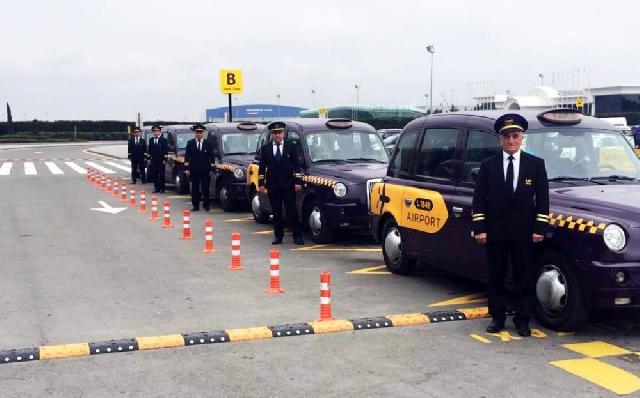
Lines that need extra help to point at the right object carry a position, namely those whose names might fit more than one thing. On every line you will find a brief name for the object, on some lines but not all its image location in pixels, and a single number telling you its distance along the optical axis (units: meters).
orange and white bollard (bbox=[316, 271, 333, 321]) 7.64
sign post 33.53
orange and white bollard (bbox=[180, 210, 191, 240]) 13.75
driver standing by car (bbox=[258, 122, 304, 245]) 12.77
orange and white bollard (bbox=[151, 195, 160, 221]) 16.79
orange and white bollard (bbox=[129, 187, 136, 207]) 19.94
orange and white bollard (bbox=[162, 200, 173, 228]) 15.28
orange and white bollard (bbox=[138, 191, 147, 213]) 18.36
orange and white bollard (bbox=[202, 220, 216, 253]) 12.05
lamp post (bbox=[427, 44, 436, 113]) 62.25
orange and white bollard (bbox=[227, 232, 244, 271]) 10.54
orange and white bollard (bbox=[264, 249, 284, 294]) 9.07
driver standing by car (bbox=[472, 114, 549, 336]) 6.89
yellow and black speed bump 6.61
